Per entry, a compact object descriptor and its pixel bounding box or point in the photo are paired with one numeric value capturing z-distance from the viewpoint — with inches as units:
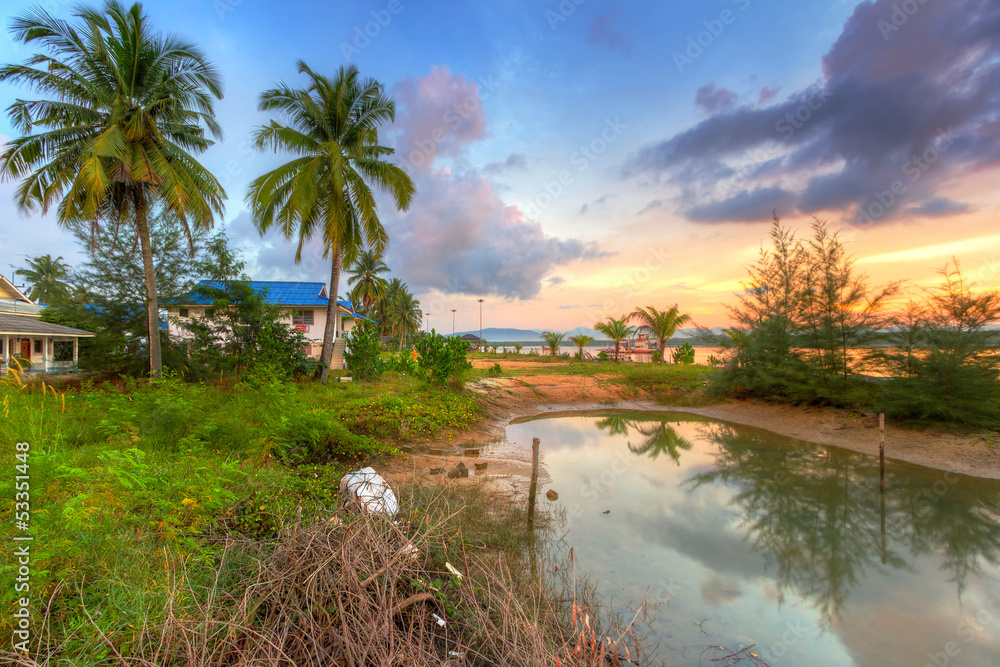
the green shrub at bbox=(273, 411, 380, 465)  284.2
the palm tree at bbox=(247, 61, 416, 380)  558.9
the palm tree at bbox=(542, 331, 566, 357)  1644.9
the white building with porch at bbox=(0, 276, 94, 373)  632.4
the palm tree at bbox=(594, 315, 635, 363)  1370.6
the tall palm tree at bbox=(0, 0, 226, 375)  440.8
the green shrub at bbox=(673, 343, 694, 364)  1299.2
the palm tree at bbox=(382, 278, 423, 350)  2100.1
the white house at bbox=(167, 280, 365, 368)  960.3
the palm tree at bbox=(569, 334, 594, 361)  1526.8
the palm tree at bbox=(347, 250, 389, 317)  1644.9
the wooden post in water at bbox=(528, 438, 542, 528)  255.6
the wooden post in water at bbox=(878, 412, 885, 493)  337.7
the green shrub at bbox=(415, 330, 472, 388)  601.9
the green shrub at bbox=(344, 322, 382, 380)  668.1
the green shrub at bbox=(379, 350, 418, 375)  657.6
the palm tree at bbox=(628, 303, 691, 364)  1255.5
